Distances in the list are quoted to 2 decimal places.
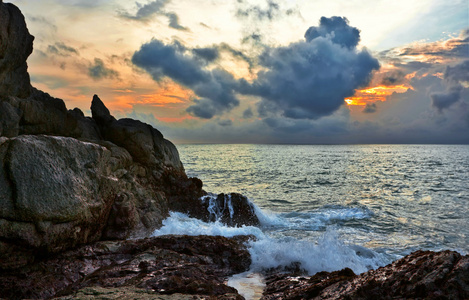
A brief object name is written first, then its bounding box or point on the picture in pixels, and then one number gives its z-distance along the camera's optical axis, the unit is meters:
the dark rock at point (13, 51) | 13.68
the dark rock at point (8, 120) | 12.36
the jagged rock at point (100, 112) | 17.69
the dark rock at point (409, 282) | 3.65
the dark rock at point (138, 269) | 5.53
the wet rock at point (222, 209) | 16.83
